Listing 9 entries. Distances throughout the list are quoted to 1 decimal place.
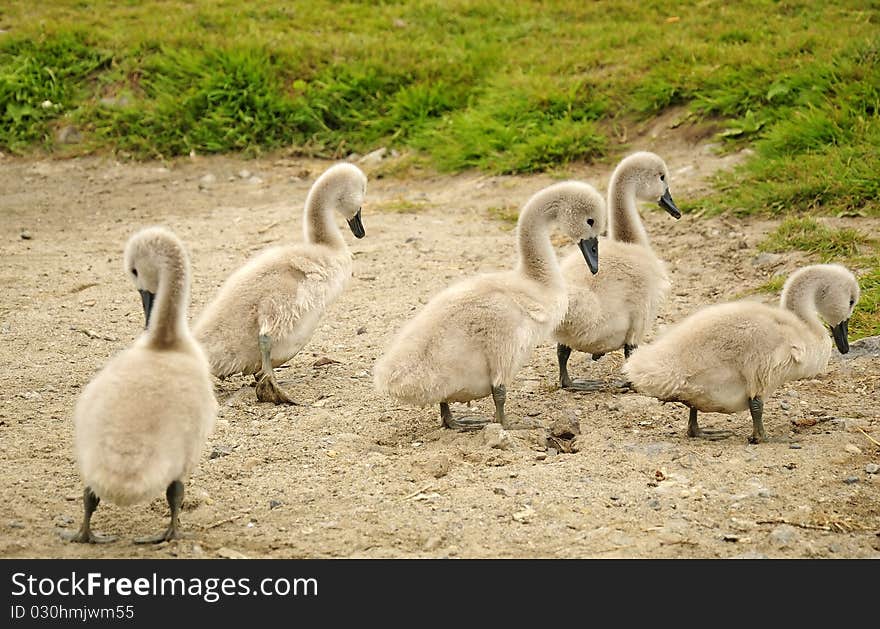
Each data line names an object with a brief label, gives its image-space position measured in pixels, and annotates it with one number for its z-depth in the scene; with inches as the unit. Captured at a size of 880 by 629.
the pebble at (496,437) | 461.7
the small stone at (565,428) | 472.1
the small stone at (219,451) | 462.9
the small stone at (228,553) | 366.0
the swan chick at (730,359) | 456.8
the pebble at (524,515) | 391.5
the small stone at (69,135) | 1000.9
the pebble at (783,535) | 368.8
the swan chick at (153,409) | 352.5
